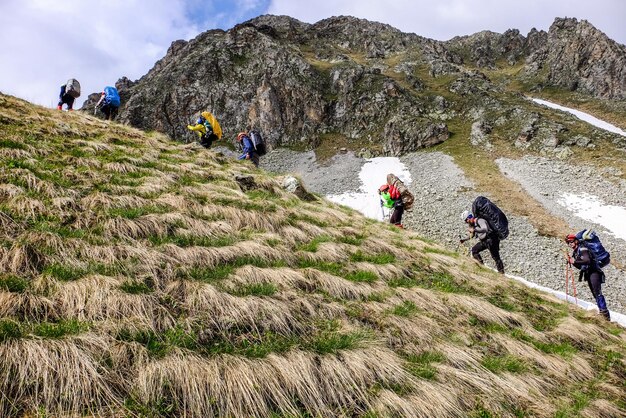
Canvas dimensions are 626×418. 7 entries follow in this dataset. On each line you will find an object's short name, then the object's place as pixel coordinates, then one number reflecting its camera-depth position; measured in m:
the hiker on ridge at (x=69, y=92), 18.02
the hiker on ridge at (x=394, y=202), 16.86
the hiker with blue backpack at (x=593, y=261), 12.10
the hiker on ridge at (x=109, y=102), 19.02
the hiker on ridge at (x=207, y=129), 18.23
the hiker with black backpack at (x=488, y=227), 14.00
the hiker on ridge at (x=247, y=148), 18.89
